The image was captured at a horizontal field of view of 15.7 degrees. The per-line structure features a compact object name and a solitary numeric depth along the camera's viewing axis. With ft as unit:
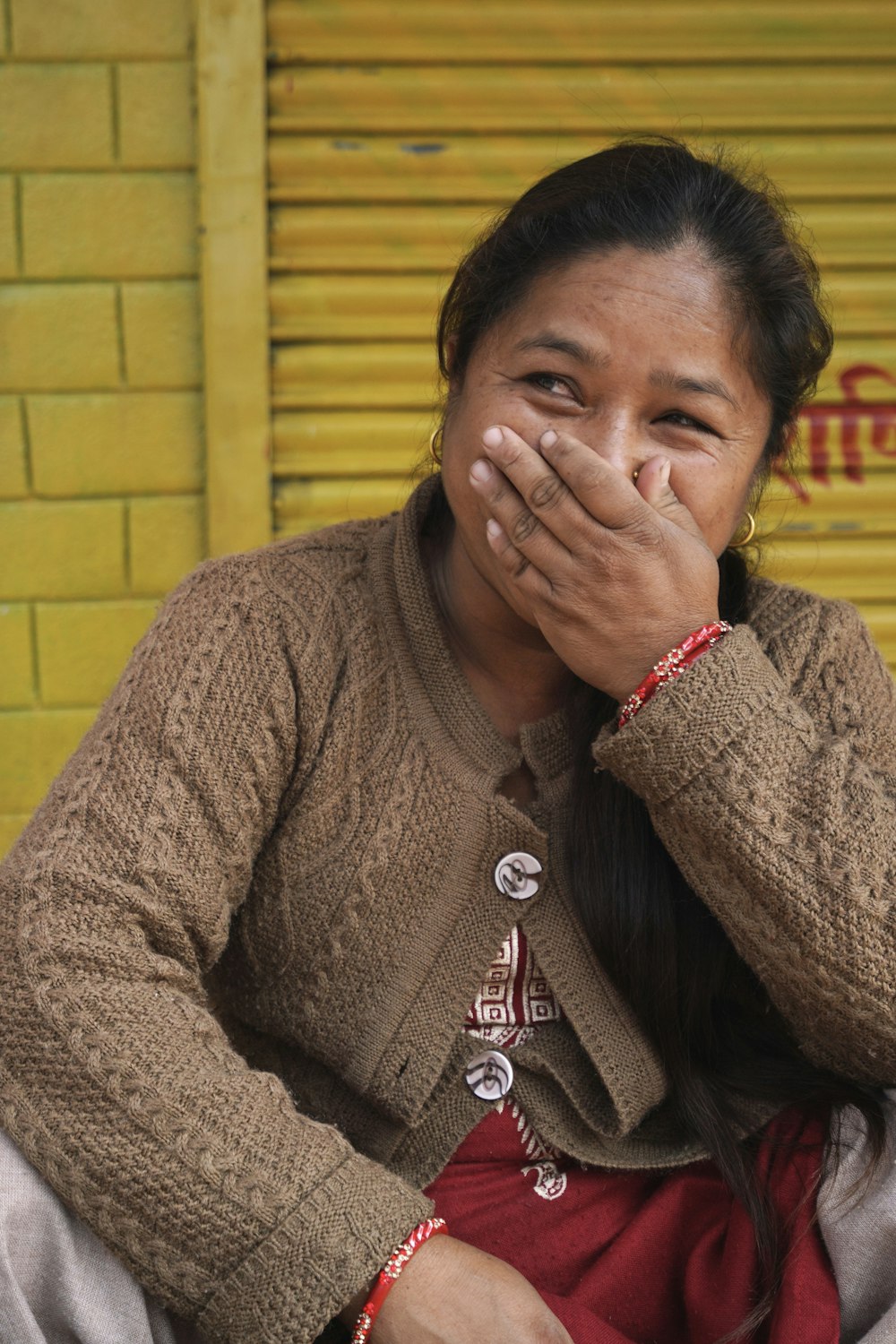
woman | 5.26
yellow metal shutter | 7.43
